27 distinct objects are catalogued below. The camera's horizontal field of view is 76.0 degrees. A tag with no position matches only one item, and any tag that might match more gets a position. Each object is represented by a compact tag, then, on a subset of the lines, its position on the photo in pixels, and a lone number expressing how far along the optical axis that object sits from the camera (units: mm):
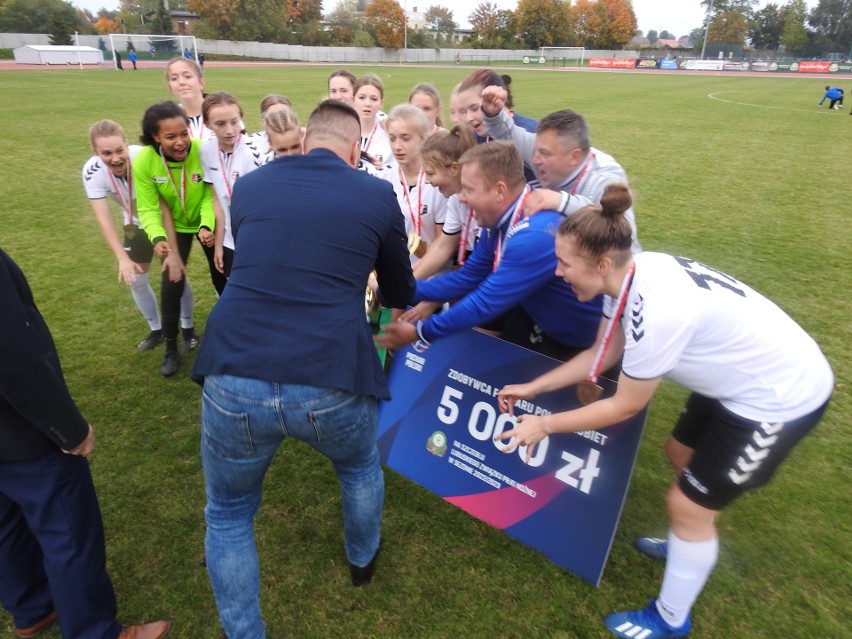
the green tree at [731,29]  80125
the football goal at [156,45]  49688
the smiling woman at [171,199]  3961
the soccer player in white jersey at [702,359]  1976
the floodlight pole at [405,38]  67875
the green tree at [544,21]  78188
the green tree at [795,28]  72075
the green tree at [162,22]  68562
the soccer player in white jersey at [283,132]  3541
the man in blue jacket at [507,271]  2539
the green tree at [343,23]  71500
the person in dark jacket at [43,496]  1773
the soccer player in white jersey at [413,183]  3932
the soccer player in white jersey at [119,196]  4125
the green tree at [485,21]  82000
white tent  41406
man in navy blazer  1903
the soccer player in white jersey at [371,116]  5016
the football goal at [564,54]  70375
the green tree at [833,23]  69856
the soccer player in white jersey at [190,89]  4719
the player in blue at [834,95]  22672
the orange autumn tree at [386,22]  73462
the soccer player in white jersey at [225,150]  4008
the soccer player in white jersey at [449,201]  3195
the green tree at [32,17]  58438
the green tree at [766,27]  81312
